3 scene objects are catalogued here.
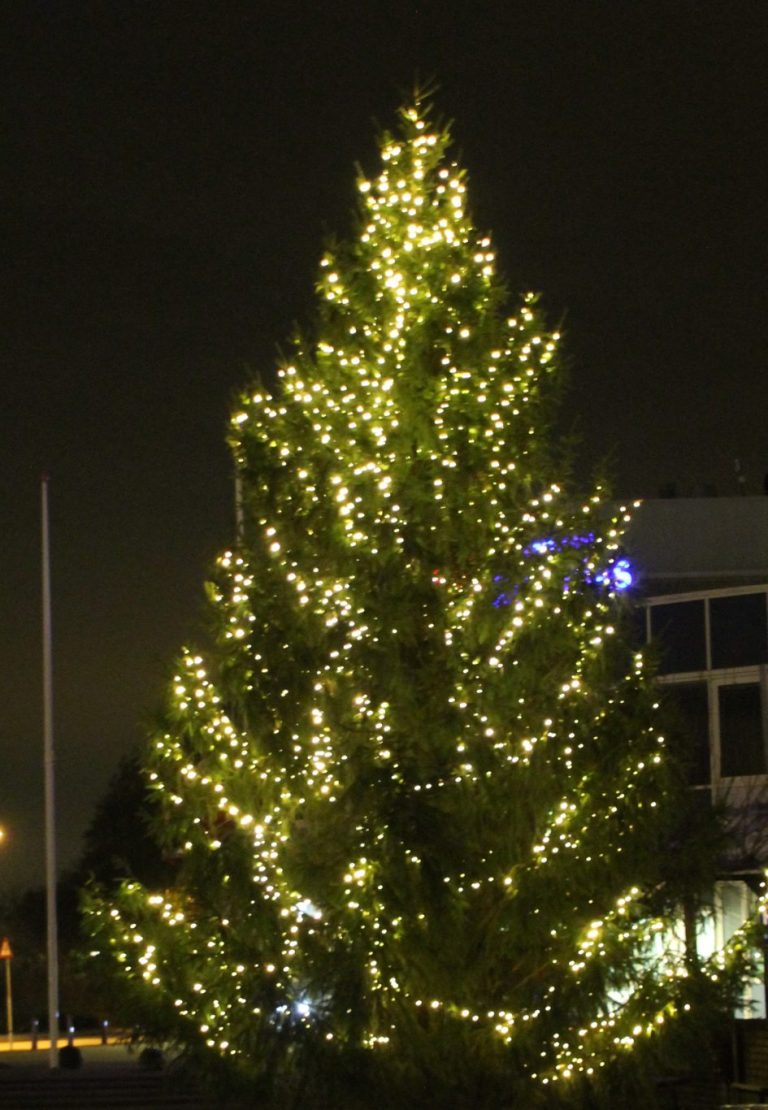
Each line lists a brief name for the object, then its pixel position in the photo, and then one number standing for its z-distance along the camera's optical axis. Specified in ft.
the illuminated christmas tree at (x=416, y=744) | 47.24
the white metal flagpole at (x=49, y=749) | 116.47
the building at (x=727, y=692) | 92.99
